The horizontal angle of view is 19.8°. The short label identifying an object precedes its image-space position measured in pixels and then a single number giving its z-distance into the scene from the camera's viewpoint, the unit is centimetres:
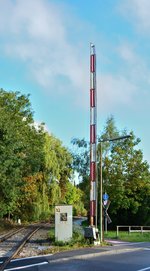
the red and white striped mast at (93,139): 2416
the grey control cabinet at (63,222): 2289
